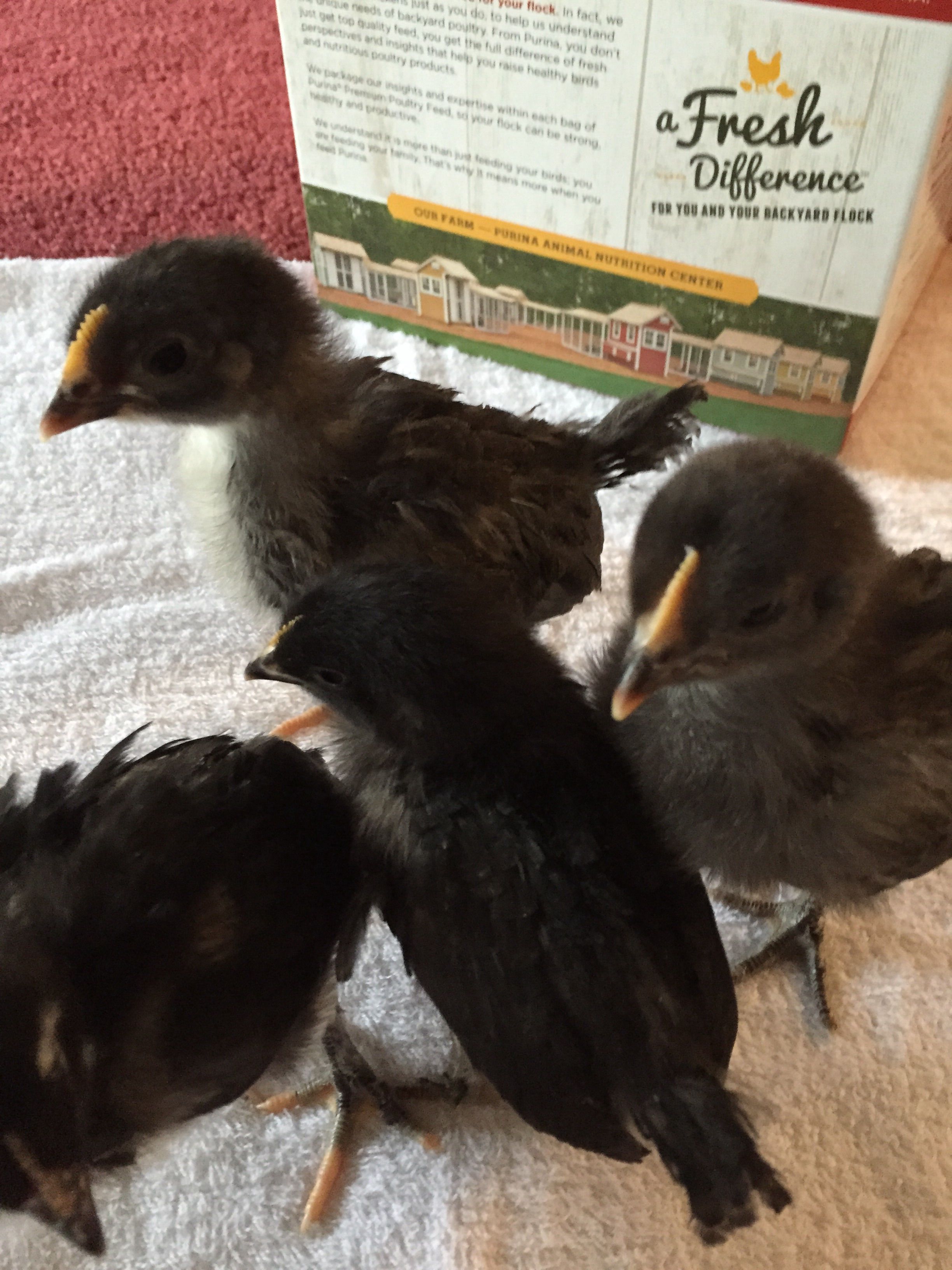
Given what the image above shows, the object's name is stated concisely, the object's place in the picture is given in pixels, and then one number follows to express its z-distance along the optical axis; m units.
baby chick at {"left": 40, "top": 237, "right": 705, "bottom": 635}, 0.20
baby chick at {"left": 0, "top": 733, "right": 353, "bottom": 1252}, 0.16
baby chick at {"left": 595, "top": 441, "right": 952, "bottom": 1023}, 0.15
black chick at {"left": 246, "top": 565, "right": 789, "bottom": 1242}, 0.17
